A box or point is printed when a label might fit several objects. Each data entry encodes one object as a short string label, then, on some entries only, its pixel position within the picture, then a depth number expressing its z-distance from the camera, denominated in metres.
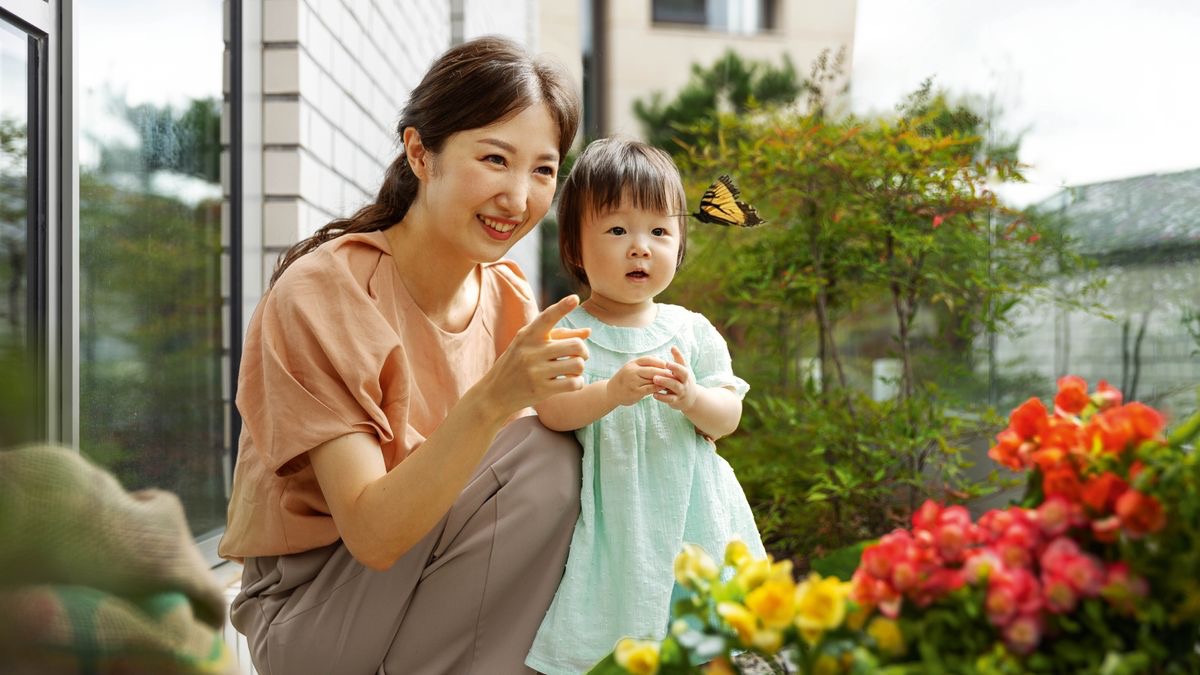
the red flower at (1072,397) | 0.74
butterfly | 1.59
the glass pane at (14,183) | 1.65
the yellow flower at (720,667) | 0.65
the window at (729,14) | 19.81
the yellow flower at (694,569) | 0.69
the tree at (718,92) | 13.78
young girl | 1.57
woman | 1.48
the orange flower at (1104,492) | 0.61
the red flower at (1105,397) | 0.72
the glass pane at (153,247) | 2.03
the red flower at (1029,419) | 0.69
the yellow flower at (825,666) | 0.61
